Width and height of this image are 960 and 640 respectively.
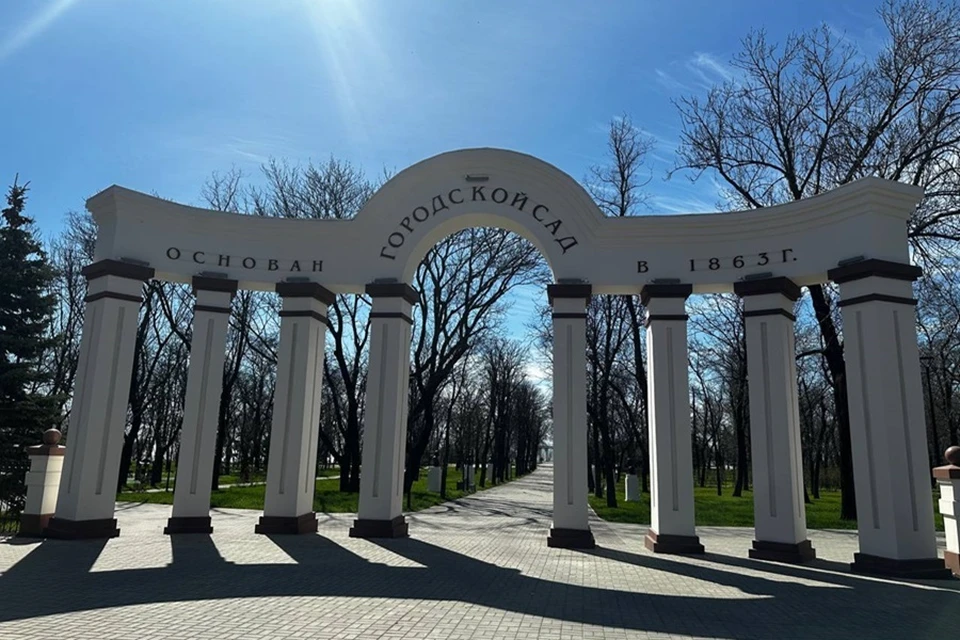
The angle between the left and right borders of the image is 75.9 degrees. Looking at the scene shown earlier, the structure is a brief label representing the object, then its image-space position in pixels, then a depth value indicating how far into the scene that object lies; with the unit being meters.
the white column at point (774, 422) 9.66
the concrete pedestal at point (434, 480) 25.78
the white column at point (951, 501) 8.43
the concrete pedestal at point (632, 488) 25.05
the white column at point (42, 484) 10.23
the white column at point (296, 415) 11.25
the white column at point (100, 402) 10.05
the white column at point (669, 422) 10.09
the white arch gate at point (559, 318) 9.16
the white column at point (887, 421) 8.66
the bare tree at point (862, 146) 14.53
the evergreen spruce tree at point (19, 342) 15.50
